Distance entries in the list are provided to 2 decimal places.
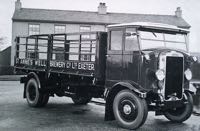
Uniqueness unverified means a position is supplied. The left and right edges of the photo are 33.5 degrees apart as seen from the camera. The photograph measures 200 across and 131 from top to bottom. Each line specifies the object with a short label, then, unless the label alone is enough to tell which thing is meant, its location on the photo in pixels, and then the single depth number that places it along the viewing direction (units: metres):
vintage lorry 8.05
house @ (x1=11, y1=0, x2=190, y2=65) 35.66
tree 42.60
